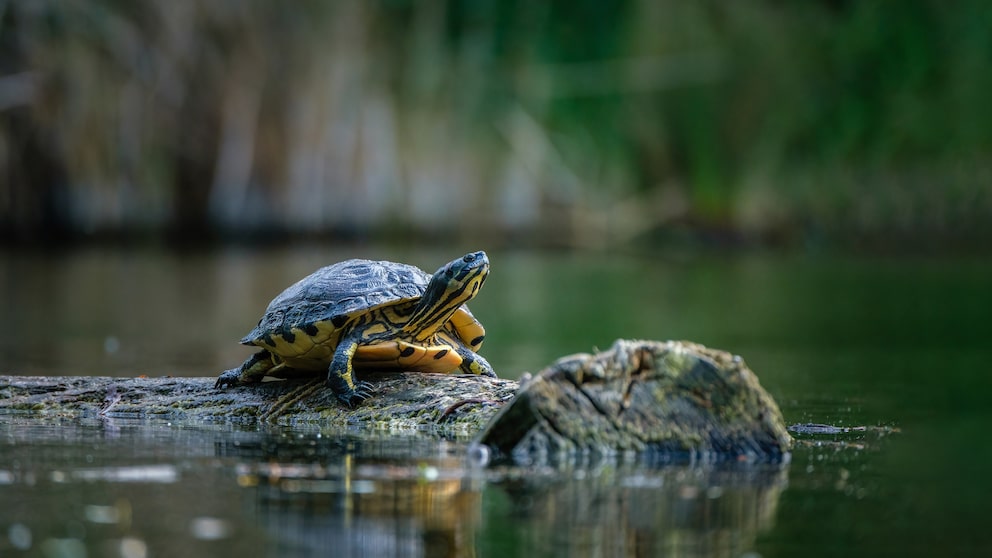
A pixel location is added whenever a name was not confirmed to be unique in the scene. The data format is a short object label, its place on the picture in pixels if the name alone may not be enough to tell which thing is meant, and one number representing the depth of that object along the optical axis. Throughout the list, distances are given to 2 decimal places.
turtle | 11.52
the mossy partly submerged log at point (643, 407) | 9.81
